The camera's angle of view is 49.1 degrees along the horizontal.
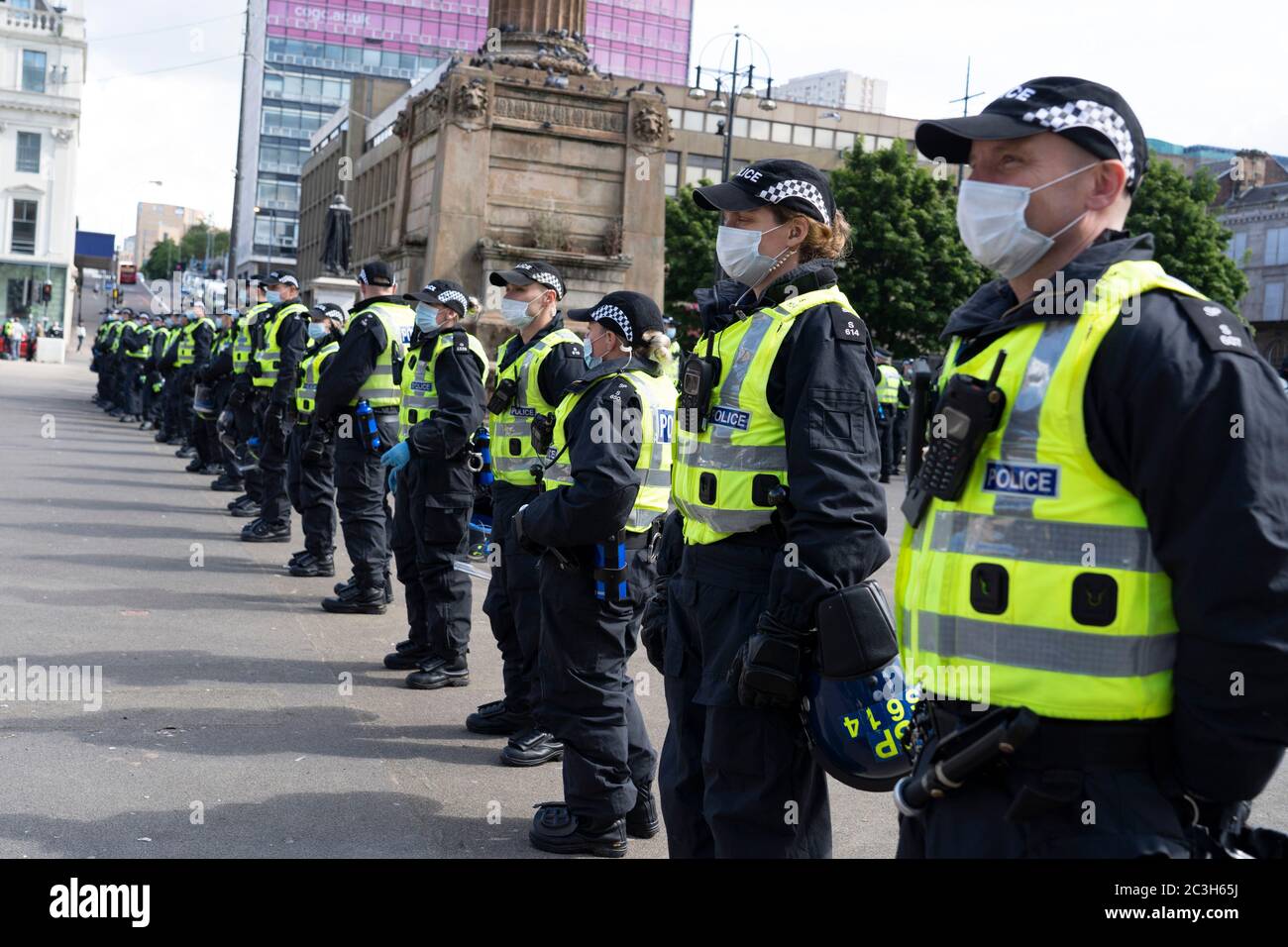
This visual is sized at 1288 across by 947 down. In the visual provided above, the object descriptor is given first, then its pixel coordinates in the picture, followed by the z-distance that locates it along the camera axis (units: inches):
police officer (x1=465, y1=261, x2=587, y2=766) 271.1
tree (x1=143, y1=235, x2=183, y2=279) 5679.1
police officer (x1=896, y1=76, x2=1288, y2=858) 88.9
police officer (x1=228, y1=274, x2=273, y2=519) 588.1
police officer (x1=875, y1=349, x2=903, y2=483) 928.9
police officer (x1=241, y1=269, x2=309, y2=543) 522.6
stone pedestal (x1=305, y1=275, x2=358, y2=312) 970.1
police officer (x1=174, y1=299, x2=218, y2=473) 831.4
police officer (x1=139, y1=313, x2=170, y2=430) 989.2
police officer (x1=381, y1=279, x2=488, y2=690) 311.1
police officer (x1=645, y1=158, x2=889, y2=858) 143.8
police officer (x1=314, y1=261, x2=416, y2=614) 387.2
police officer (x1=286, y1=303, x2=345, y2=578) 442.0
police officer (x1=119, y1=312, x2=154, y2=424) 1100.5
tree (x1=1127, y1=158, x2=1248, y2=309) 1766.7
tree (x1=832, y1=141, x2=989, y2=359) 1705.2
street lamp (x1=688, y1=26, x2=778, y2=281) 1183.6
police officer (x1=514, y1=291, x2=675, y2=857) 206.4
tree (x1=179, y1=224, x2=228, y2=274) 5810.5
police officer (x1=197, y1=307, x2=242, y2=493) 669.9
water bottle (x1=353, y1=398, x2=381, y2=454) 386.9
